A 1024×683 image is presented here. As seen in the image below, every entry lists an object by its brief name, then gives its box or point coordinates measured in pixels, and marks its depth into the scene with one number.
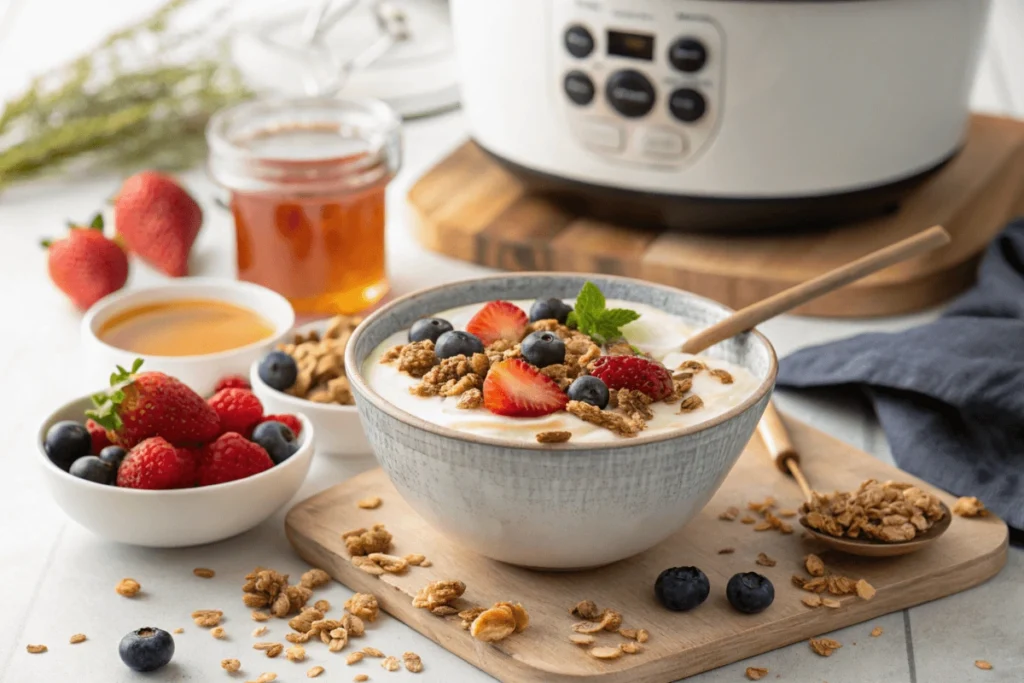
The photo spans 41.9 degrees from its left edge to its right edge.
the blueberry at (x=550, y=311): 1.09
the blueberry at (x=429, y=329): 1.06
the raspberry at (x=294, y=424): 1.16
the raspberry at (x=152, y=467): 1.04
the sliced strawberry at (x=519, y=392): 0.94
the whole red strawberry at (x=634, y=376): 0.97
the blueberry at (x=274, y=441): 1.11
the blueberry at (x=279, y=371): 1.23
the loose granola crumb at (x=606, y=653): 0.92
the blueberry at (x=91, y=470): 1.05
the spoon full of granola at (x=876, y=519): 1.02
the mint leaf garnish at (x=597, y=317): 1.06
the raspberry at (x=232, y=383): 1.25
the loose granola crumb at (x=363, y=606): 1.00
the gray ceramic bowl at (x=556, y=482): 0.91
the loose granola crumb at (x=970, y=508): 1.10
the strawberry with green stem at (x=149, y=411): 1.07
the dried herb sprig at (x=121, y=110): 1.80
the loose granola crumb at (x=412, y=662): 0.95
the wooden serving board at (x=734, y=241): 1.49
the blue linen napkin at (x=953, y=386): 1.16
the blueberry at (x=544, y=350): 1.00
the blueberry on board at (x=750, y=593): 0.96
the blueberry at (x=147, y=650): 0.93
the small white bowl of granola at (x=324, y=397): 1.21
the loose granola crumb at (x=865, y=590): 0.99
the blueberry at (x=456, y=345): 1.02
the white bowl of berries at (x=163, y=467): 1.04
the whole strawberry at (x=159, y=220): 1.55
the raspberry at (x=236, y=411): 1.14
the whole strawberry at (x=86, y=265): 1.50
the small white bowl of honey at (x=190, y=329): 1.26
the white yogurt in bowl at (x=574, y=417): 0.94
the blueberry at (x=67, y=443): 1.08
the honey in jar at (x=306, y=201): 1.48
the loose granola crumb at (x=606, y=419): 0.93
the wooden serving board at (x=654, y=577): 0.93
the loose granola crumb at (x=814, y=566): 1.02
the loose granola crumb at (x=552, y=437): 0.91
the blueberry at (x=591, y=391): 0.95
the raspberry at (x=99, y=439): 1.11
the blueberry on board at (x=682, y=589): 0.96
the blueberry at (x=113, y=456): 1.07
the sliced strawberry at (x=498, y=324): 1.07
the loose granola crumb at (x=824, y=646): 0.96
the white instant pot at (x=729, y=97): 1.37
